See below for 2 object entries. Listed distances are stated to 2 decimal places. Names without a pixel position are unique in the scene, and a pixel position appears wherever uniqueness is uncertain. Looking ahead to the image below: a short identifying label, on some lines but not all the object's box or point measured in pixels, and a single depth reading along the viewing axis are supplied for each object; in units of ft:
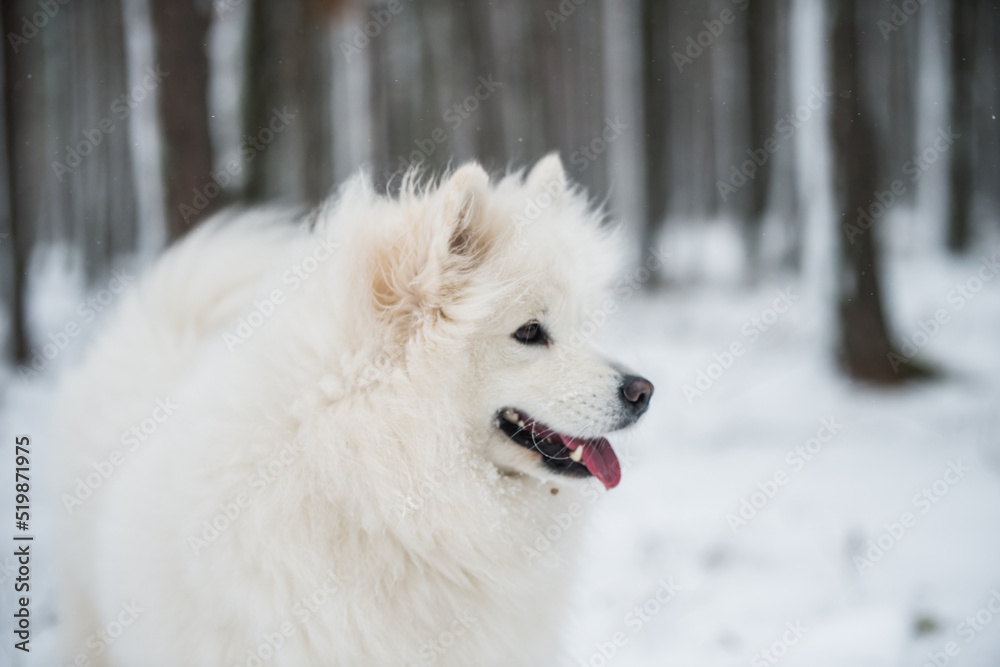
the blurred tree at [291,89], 24.34
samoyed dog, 6.73
